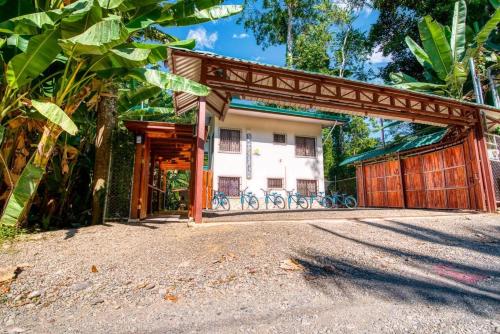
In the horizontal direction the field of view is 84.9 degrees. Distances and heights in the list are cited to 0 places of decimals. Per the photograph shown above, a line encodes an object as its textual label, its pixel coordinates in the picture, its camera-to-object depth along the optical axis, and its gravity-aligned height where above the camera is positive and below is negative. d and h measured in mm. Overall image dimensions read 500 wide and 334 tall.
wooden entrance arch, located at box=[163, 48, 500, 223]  6656 +3218
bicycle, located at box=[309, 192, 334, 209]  15350 +224
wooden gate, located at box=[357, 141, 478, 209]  10277 +1042
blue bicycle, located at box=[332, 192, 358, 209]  15469 +112
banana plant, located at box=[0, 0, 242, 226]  4020 +2397
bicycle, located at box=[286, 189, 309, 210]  14472 +162
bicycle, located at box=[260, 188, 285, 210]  14233 +212
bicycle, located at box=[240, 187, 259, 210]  13772 +155
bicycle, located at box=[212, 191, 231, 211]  13288 +101
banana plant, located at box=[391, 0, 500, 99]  11070 +6716
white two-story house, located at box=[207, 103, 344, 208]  14266 +2917
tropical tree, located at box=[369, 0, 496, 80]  16836 +12450
